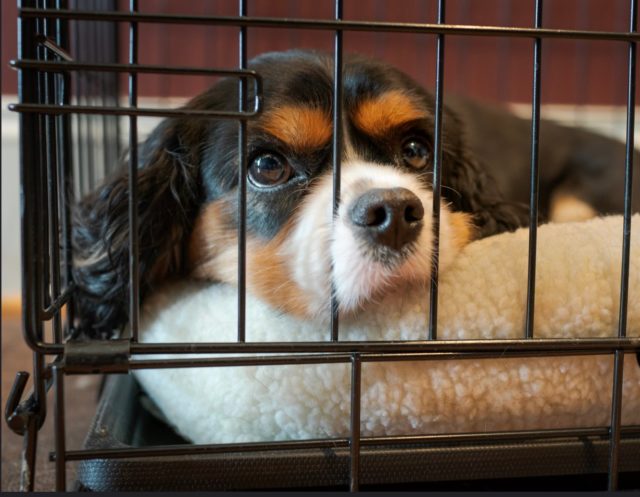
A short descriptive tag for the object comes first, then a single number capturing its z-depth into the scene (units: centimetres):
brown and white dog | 60
